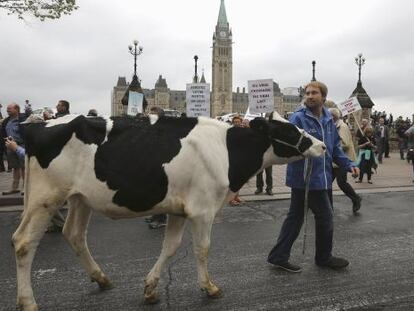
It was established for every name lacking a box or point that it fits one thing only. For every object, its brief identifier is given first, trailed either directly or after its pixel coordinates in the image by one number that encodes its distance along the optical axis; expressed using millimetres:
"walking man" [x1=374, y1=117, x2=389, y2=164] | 21381
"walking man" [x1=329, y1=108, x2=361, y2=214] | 8367
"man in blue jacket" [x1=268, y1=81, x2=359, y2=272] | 5039
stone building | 169625
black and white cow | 3711
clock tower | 171000
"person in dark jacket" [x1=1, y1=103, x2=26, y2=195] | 9977
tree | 16172
